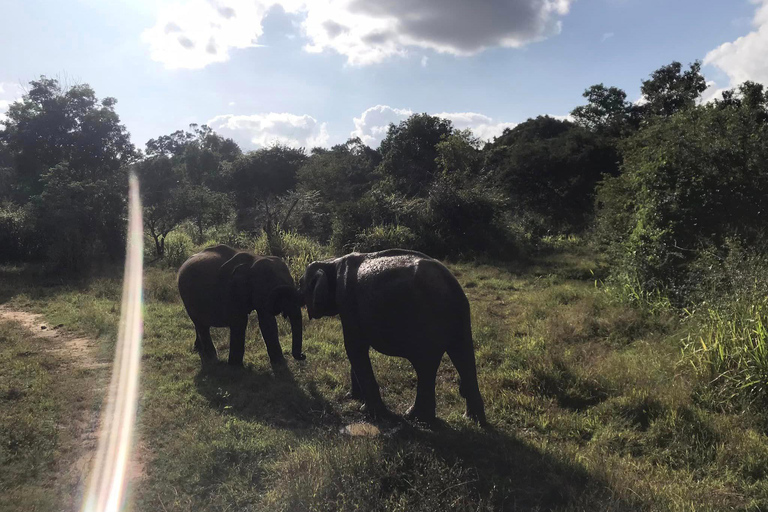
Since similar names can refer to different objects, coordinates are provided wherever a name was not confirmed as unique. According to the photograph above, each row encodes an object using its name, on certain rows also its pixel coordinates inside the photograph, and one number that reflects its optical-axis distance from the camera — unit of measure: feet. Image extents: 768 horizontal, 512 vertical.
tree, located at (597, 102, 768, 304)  28.73
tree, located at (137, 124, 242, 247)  65.21
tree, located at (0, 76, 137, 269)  55.11
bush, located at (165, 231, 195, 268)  56.29
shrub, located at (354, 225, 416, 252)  55.16
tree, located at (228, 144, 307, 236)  81.71
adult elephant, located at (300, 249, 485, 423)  15.24
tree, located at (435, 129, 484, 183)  75.15
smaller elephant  21.75
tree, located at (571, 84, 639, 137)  102.99
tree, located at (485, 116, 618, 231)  85.15
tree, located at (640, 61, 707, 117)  74.90
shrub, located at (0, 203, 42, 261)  59.47
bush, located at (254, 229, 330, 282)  49.79
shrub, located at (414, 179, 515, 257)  59.41
